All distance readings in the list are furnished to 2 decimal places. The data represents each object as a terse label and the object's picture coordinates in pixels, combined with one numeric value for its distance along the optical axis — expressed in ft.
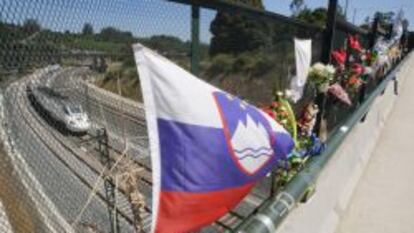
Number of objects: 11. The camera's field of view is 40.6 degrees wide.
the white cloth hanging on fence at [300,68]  15.56
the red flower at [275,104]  12.76
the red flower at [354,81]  23.73
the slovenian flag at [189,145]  6.88
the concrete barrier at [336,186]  11.34
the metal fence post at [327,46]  17.72
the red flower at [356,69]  24.30
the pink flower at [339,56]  21.12
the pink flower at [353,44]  25.12
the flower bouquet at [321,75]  16.67
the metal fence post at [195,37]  10.21
